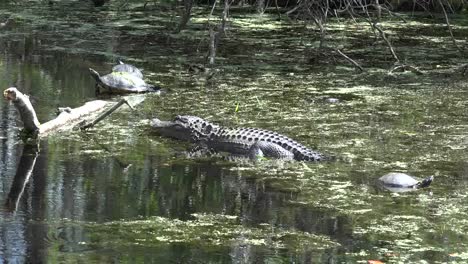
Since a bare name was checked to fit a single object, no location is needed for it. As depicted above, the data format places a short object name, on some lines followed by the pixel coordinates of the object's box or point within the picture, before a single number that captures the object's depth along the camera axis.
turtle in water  10.41
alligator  11.89
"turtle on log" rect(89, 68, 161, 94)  16.36
